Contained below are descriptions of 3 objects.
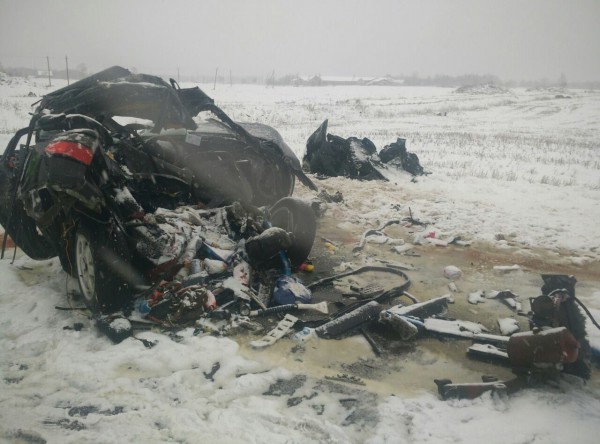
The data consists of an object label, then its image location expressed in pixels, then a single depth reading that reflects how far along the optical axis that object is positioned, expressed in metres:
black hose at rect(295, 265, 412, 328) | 3.66
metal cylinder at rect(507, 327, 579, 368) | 2.62
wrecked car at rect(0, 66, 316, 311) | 3.35
